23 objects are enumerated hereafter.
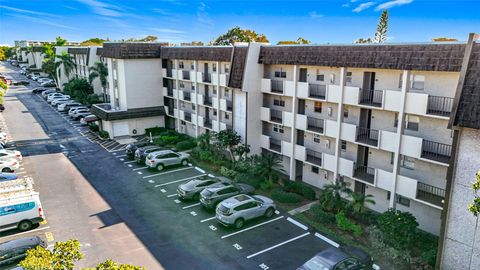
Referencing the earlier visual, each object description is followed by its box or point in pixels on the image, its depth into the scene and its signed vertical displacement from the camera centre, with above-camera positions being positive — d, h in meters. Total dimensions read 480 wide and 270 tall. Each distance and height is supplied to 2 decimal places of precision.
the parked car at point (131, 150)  38.31 -9.21
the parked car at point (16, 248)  19.22 -9.90
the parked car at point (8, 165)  34.59 -9.82
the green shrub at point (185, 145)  41.91 -9.42
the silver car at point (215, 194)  26.38 -9.62
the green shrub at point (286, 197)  27.98 -10.23
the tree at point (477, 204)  13.66 -5.27
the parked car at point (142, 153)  36.34 -8.95
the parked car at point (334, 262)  17.97 -9.81
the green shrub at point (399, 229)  19.91 -9.02
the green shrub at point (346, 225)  23.10 -10.25
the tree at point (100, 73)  62.22 -2.02
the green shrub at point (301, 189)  28.78 -10.08
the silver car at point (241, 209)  23.91 -9.80
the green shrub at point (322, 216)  24.61 -10.25
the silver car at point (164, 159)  34.68 -9.30
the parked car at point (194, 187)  28.11 -9.63
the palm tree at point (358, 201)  23.30 -8.70
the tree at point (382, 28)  62.41 +5.99
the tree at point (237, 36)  88.25 +6.45
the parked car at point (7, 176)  31.25 -9.85
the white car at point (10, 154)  36.72 -9.39
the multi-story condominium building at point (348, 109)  22.14 -3.64
